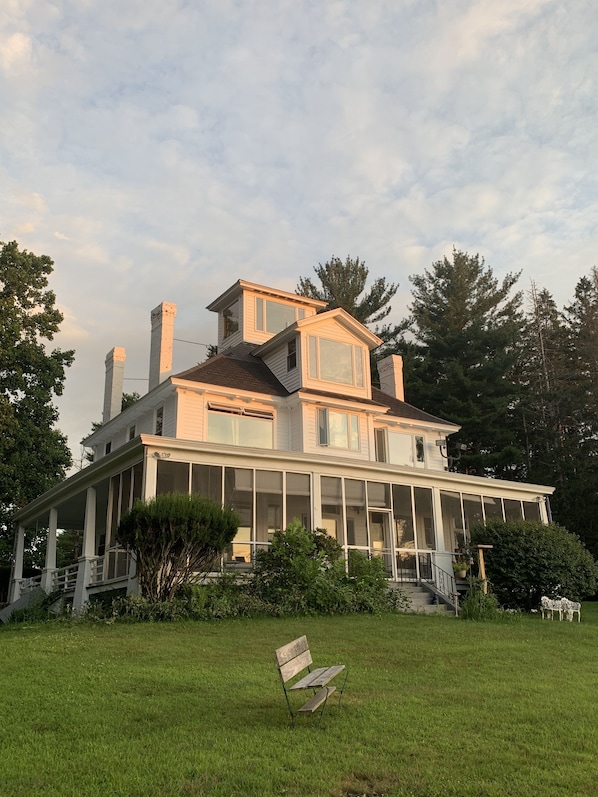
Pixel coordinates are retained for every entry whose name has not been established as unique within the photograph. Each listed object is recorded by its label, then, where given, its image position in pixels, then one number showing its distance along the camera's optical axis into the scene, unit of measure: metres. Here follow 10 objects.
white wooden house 18.69
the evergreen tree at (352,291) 45.03
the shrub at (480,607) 16.91
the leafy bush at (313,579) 15.99
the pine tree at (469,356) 37.22
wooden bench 6.66
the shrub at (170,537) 15.04
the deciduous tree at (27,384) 30.66
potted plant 20.80
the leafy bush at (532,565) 19.78
